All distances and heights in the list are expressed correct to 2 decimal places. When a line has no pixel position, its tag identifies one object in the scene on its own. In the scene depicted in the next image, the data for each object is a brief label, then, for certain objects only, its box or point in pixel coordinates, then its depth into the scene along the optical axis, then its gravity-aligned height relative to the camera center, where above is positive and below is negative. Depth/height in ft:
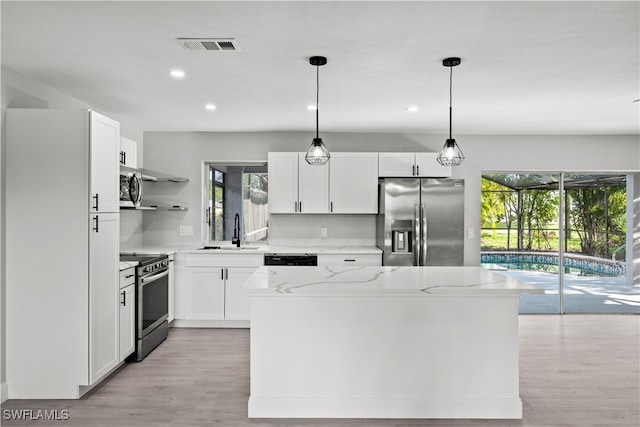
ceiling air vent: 8.41 +3.47
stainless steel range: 12.53 -2.47
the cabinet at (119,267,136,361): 11.60 -2.49
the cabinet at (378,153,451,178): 16.87 +2.17
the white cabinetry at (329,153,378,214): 16.89 +1.59
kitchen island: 9.02 -2.78
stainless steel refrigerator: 15.93 +0.04
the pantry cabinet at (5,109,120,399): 9.78 -0.66
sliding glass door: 18.54 -0.46
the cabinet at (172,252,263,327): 15.99 -2.35
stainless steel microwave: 13.15 +0.98
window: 18.58 +0.85
